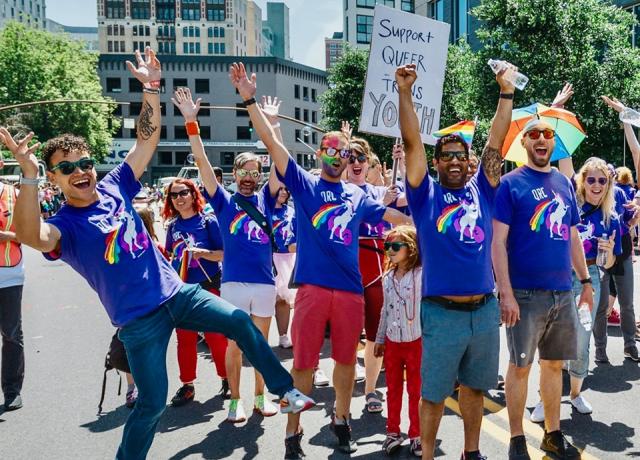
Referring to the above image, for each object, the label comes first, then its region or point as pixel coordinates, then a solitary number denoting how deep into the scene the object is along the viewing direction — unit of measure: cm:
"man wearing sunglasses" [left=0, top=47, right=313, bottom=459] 340
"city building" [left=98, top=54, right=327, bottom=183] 7000
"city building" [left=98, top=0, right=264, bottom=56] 9656
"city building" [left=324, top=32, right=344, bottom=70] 13980
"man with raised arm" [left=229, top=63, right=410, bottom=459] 416
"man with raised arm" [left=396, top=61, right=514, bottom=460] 361
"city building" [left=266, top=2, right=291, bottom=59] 14425
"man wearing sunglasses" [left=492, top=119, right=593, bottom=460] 399
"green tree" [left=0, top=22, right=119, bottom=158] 4469
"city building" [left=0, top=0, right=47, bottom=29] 9162
